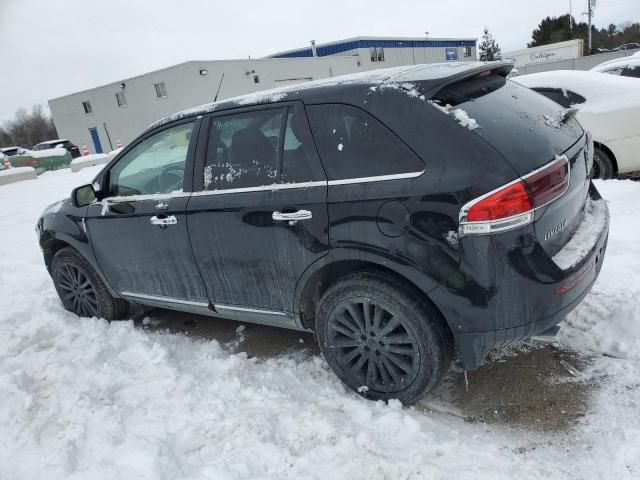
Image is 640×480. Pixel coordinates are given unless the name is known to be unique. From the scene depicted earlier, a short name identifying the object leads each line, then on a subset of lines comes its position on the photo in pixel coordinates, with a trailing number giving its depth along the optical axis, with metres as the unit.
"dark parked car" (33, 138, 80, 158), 26.69
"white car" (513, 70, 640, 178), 6.01
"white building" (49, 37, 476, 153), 34.84
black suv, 2.36
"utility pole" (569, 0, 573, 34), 56.50
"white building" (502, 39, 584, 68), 42.53
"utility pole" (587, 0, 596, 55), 46.53
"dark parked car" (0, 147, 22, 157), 24.89
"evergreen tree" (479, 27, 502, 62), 62.16
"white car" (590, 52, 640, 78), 11.32
